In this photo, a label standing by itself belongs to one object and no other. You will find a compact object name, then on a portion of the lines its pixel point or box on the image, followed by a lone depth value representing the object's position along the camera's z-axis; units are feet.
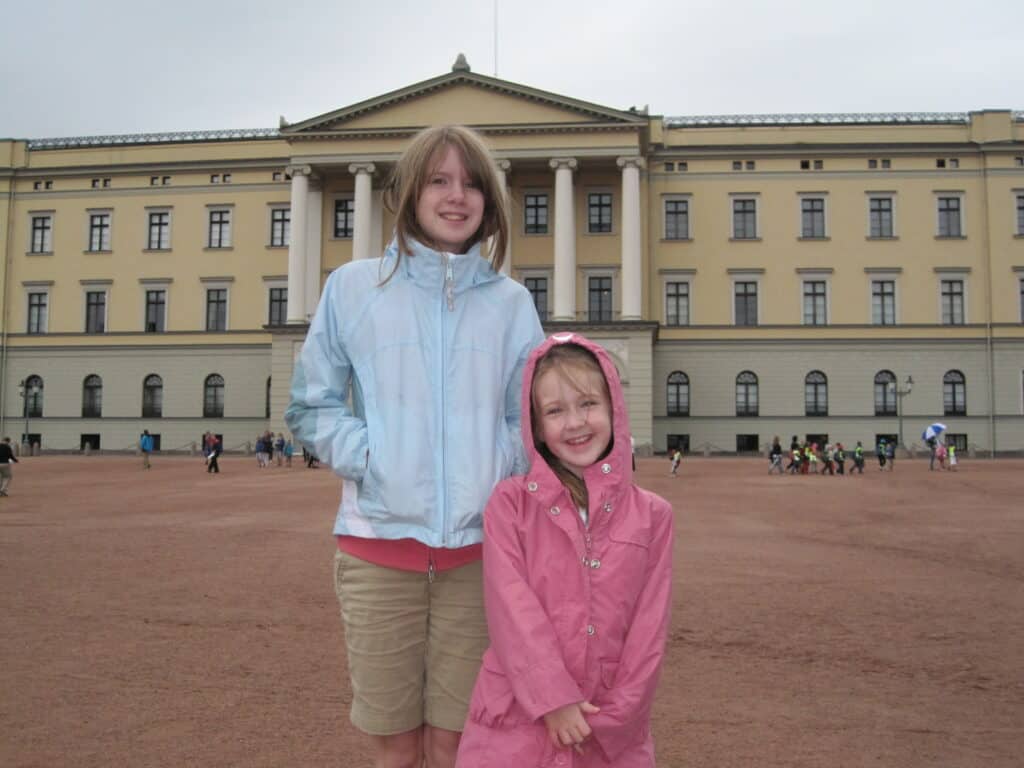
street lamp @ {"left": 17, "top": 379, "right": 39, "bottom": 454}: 162.09
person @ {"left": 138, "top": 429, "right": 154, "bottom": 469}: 111.75
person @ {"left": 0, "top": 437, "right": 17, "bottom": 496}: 66.85
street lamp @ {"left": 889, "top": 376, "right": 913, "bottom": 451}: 143.23
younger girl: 8.87
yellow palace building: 142.72
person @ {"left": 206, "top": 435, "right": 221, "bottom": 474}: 97.86
